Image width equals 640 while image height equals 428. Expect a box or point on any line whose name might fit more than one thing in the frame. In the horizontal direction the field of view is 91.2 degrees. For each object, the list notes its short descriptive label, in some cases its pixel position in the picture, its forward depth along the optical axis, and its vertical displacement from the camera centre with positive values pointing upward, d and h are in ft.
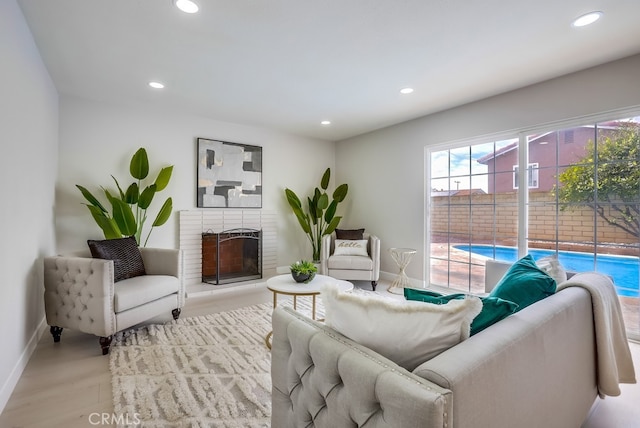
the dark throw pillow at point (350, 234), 15.74 -0.94
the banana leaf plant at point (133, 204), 11.30 +0.40
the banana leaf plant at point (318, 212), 16.66 +0.18
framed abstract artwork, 14.65 +1.98
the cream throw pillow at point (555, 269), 6.11 -1.07
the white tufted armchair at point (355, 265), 14.16 -2.28
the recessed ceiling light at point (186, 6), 6.50 +4.42
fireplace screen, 14.67 -2.01
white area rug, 5.52 -3.47
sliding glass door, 9.05 +0.41
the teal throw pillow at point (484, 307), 3.61 -1.11
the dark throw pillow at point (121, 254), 9.13 -1.21
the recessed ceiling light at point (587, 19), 6.82 +4.39
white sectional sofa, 2.47 -1.53
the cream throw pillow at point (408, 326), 3.10 -1.13
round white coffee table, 8.31 -2.00
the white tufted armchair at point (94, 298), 7.79 -2.18
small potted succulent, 9.08 -1.65
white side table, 13.84 -2.29
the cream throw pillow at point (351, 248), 14.92 -1.56
